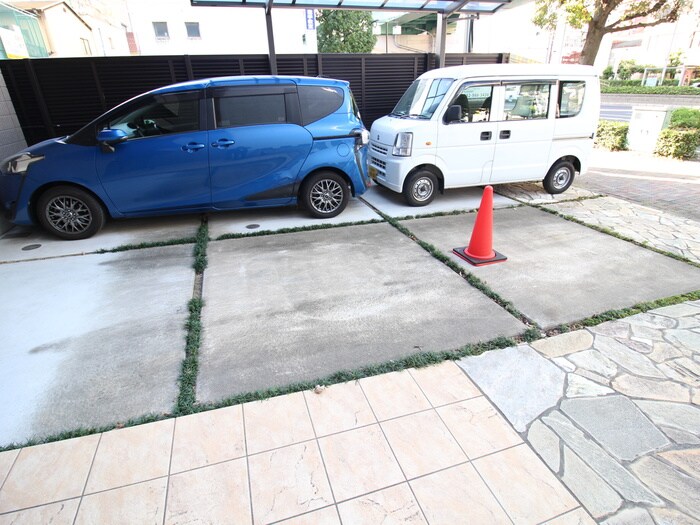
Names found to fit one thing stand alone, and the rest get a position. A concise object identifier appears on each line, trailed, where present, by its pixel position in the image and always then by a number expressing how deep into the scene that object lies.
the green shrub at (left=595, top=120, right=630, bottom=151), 10.10
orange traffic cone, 4.18
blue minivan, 4.75
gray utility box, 9.34
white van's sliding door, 5.91
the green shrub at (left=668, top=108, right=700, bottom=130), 8.99
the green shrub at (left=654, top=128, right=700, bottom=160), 8.80
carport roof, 6.41
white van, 5.69
